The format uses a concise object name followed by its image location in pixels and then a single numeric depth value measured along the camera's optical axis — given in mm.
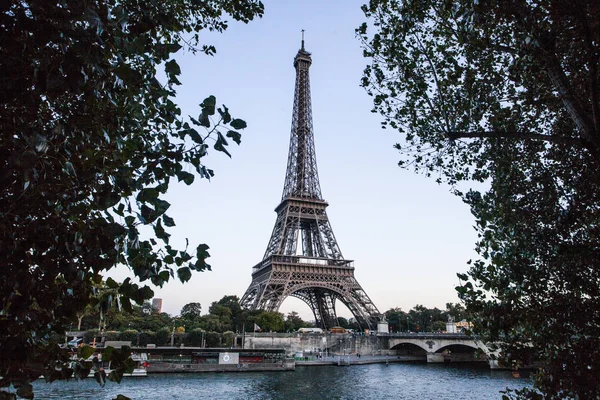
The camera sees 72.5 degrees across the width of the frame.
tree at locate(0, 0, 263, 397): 2451
